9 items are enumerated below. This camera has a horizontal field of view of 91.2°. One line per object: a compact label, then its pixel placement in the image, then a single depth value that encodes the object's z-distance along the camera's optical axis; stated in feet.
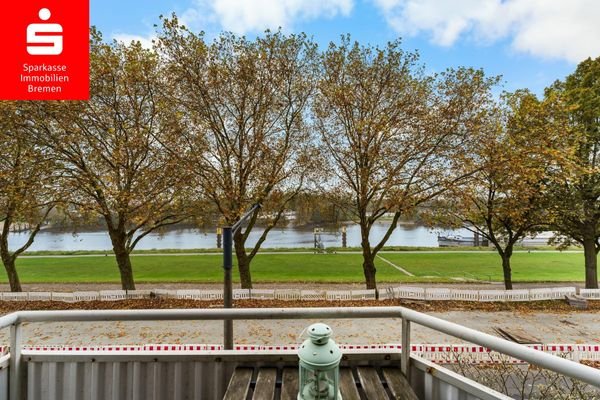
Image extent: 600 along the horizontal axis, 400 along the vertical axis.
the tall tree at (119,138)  32.19
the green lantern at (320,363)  6.05
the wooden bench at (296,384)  6.73
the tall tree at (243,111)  33.78
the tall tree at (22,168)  30.48
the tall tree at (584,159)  38.47
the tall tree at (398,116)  33.94
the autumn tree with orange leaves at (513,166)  32.63
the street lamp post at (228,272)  16.93
